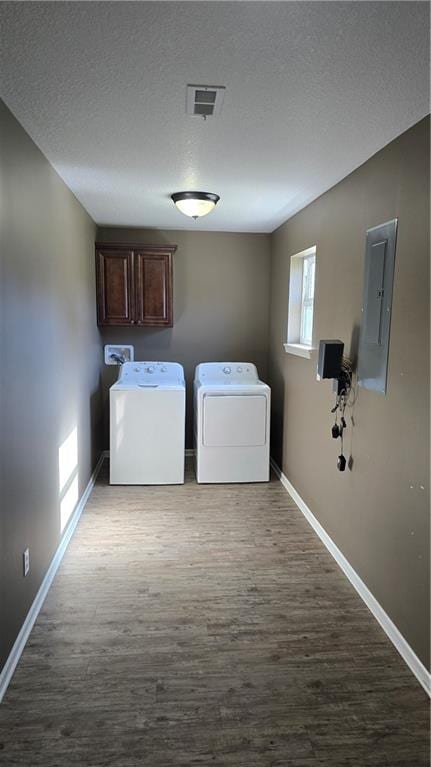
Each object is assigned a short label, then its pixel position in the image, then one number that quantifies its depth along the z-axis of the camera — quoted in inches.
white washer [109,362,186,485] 153.3
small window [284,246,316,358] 152.2
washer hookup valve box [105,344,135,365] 181.5
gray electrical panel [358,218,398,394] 85.9
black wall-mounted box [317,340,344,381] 100.4
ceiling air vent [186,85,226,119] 66.3
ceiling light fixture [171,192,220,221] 123.1
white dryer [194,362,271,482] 154.3
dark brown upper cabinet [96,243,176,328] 168.7
